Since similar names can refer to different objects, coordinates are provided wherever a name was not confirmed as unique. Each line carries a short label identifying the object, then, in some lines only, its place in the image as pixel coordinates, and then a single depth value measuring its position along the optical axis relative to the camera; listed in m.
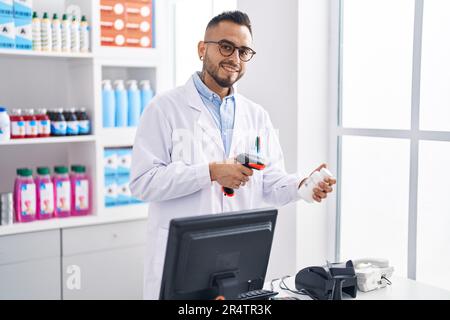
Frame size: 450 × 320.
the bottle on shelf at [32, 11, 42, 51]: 2.96
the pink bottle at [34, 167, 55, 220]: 3.04
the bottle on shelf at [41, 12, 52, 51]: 2.98
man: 2.10
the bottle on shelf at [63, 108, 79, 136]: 3.10
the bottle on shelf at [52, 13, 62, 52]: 3.00
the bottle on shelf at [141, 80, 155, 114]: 3.35
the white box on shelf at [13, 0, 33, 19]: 2.91
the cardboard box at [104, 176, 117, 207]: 3.25
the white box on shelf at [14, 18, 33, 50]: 2.93
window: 2.26
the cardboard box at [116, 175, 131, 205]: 3.29
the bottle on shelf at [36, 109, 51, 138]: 3.01
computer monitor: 1.26
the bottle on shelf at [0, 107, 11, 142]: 2.87
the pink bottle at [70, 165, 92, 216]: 3.17
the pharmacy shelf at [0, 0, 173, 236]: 3.13
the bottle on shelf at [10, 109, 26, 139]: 2.94
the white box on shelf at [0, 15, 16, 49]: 2.87
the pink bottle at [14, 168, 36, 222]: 2.98
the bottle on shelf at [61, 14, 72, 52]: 3.04
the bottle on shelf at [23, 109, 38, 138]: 2.97
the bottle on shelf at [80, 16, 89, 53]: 3.11
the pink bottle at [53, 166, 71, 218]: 3.11
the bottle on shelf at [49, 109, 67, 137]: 3.06
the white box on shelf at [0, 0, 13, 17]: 2.87
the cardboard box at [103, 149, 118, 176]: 3.23
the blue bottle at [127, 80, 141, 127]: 3.28
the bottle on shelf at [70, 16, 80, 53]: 3.07
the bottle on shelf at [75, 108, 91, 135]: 3.13
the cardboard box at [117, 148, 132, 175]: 3.29
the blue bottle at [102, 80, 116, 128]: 3.19
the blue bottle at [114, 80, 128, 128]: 3.24
